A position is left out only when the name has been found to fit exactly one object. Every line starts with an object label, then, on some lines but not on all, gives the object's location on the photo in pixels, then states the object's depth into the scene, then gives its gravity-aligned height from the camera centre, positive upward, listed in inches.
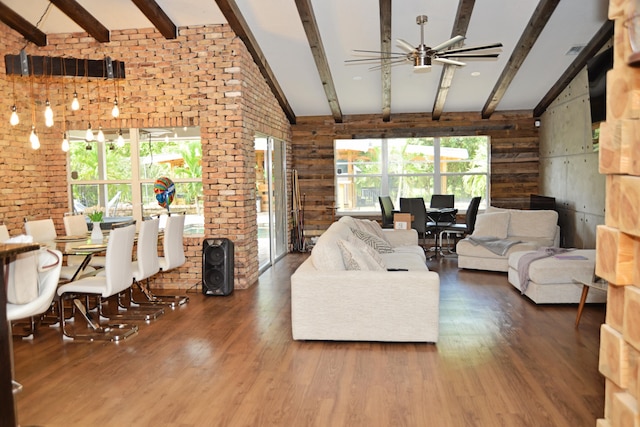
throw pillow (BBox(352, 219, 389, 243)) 247.1 -21.0
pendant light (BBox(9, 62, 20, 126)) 181.2 +27.4
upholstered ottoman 208.8 -40.7
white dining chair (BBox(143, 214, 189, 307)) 214.7 -27.8
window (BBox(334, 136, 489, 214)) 391.2 +12.6
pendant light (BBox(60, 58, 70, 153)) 260.2 +38.6
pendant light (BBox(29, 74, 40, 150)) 253.6 +43.8
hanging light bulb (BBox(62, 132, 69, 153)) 214.8 +19.6
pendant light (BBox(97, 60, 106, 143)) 215.5 +24.5
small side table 177.8 -38.4
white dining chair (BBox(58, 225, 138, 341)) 173.3 -33.3
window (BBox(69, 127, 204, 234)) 259.3 +10.0
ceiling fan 205.6 +56.5
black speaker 239.0 -37.2
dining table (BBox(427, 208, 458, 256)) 336.8 -23.0
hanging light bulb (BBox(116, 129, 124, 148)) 228.2 +22.5
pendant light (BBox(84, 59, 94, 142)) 207.5 +49.6
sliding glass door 302.2 -8.5
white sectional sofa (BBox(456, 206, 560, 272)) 279.7 -31.8
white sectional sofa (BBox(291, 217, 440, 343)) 160.1 -37.4
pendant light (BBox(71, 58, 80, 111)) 191.9 +33.5
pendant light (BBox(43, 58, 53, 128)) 184.7 +28.2
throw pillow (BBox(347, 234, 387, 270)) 176.6 -23.2
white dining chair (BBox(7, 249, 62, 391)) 124.8 -24.1
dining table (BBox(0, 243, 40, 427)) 99.0 -34.1
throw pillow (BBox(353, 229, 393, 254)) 227.8 -26.5
